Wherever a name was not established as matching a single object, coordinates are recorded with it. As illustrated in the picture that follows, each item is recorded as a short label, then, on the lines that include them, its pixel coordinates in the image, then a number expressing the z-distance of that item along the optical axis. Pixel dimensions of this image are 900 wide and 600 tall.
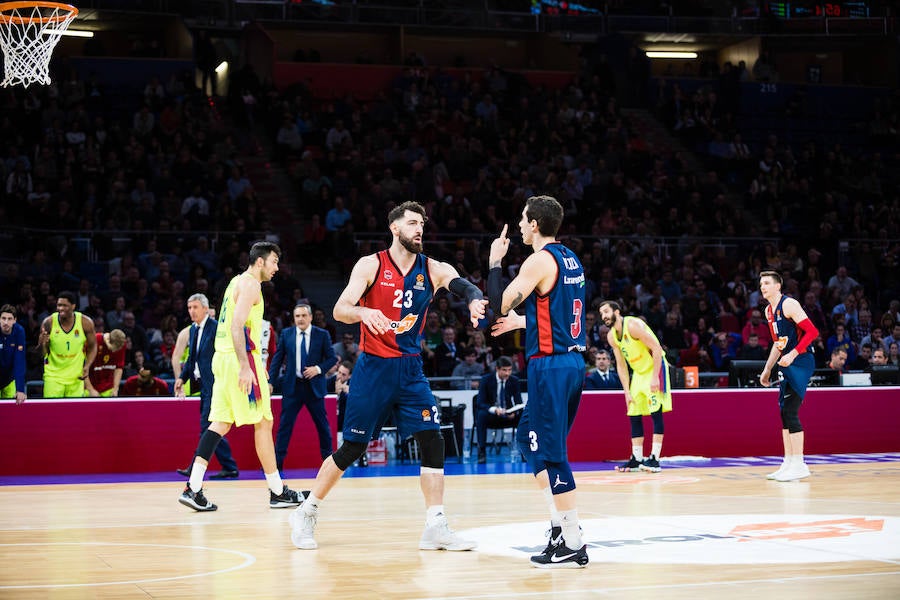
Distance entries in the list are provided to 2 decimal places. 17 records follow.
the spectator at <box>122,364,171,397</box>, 14.55
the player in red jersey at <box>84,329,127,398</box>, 14.92
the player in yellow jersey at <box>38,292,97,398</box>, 13.83
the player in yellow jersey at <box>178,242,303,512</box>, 9.57
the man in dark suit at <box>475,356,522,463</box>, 15.36
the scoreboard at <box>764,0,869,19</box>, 31.64
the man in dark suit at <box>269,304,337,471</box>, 12.88
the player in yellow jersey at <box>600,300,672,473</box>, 13.18
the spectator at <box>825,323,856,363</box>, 19.20
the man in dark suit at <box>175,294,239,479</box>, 12.34
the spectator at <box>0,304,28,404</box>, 13.43
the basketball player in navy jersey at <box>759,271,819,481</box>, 12.31
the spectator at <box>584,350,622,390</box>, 16.30
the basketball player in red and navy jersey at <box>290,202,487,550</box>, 7.44
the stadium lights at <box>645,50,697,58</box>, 32.47
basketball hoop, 11.73
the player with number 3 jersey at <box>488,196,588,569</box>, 6.73
